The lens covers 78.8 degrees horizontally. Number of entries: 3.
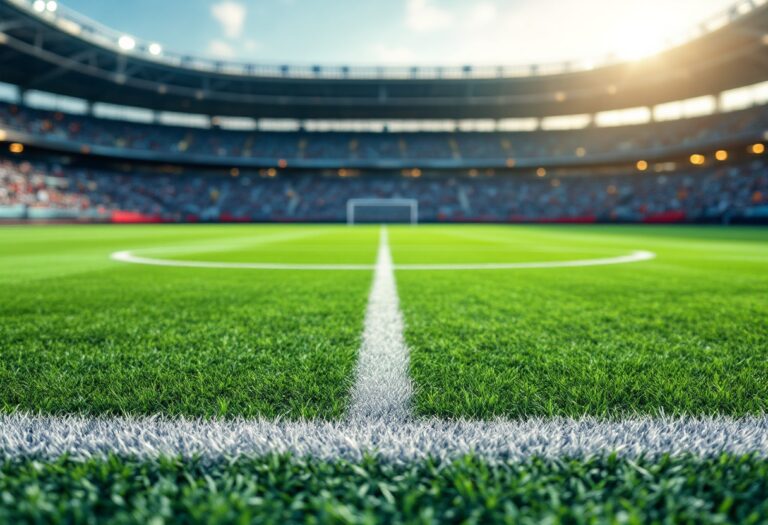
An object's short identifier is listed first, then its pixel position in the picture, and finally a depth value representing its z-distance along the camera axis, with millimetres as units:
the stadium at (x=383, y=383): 709
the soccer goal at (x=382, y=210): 39188
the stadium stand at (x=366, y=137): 30922
